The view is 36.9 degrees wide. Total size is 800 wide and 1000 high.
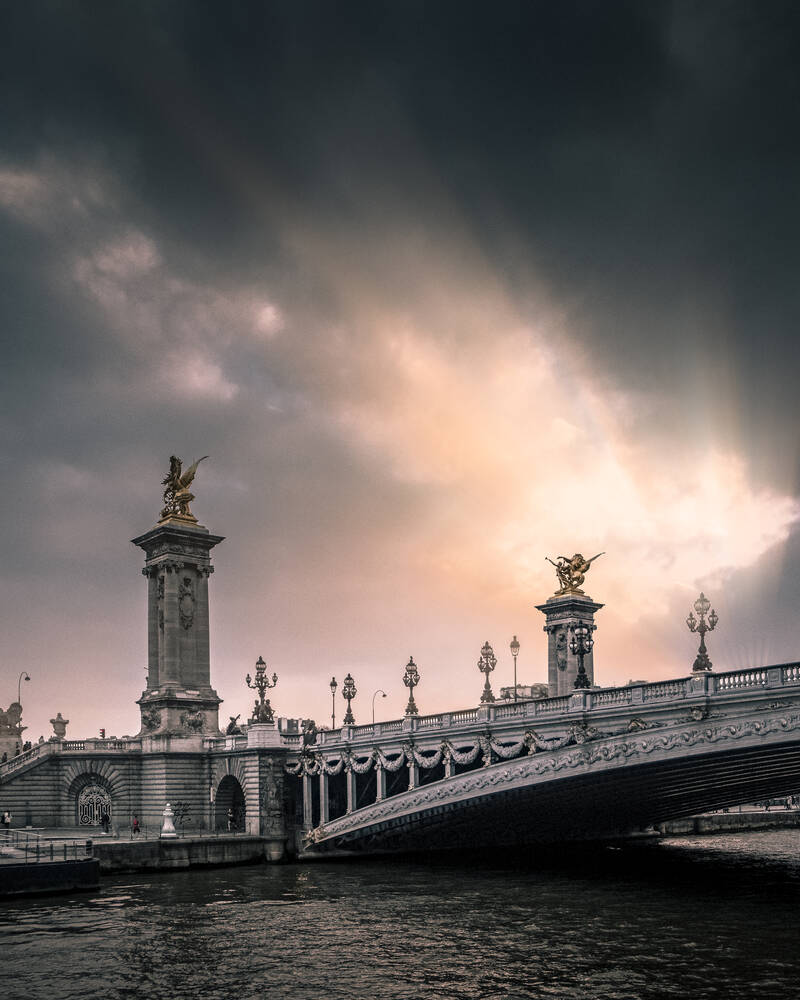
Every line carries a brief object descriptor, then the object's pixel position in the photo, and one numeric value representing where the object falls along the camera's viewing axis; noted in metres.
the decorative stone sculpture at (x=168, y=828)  59.56
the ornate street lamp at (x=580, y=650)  52.79
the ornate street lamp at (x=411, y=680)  64.12
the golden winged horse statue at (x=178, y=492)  80.12
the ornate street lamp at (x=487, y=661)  69.25
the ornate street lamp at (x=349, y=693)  68.75
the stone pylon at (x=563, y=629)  86.88
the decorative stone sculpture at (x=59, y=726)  97.31
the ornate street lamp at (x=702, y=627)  52.19
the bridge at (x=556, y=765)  46.41
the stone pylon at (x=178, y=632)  76.00
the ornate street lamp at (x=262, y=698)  71.12
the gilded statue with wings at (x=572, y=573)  88.75
